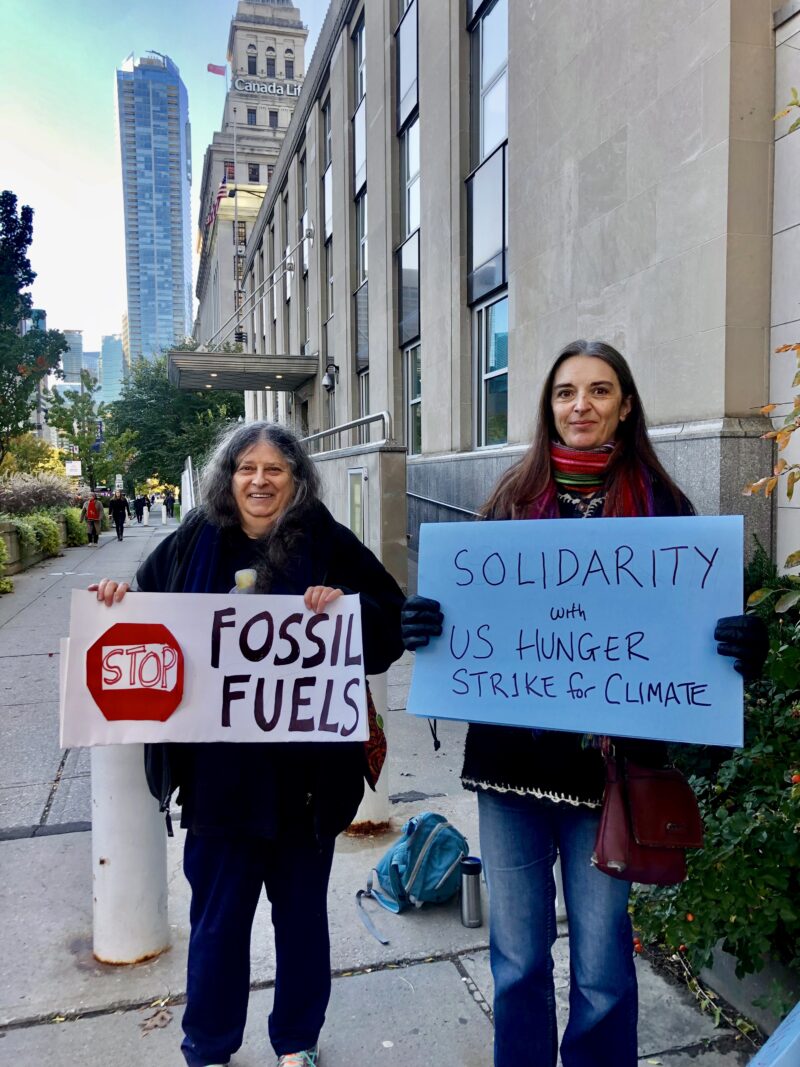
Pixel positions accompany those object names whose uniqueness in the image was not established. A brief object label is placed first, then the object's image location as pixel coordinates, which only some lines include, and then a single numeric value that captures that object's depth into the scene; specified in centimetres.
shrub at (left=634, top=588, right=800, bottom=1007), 223
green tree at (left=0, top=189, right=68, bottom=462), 1702
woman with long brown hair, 193
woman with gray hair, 223
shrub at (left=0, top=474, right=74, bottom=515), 1792
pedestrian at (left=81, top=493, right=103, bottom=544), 2277
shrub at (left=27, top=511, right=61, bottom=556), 1752
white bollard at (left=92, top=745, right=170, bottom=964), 297
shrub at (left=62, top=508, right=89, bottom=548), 2167
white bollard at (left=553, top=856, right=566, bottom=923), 332
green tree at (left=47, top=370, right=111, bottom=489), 4100
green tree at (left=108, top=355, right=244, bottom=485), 3900
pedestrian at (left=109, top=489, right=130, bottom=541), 2491
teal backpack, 329
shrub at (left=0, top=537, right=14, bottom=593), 1272
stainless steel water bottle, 321
